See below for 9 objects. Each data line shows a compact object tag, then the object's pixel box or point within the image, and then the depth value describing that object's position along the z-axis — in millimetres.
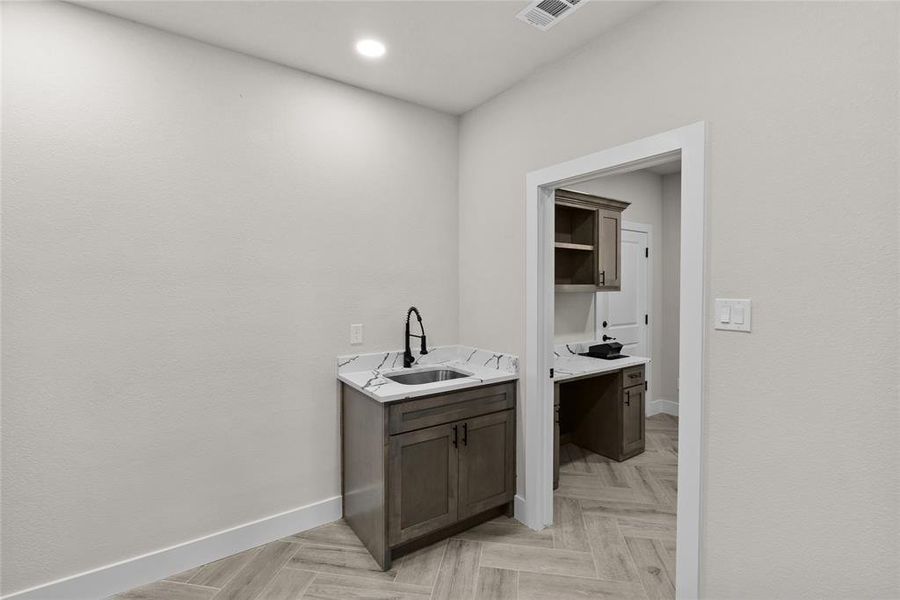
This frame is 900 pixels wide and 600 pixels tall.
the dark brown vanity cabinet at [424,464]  2273
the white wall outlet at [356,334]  2826
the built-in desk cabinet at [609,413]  3684
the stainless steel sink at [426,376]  2943
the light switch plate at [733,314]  1646
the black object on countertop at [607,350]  3895
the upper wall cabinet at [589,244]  3824
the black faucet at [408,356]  2965
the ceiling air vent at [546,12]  1981
